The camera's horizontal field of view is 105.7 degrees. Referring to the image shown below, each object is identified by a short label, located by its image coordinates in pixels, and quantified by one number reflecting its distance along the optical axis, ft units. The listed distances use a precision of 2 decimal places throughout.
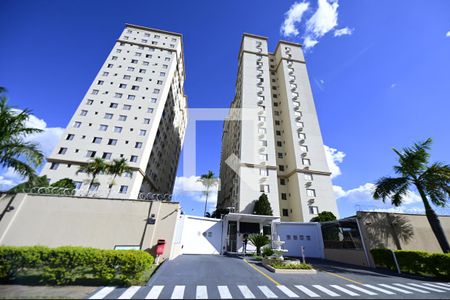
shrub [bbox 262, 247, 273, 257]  53.83
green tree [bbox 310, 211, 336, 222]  80.79
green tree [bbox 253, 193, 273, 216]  85.89
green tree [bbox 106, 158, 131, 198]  84.12
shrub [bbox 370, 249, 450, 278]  36.37
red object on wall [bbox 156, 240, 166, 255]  41.83
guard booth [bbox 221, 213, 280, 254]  77.44
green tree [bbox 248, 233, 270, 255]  66.13
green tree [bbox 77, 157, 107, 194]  82.28
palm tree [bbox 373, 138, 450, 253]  45.47
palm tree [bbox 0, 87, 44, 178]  38.06
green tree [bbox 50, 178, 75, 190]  69.27
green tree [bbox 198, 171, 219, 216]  136.42
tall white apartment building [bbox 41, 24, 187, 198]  92.07
